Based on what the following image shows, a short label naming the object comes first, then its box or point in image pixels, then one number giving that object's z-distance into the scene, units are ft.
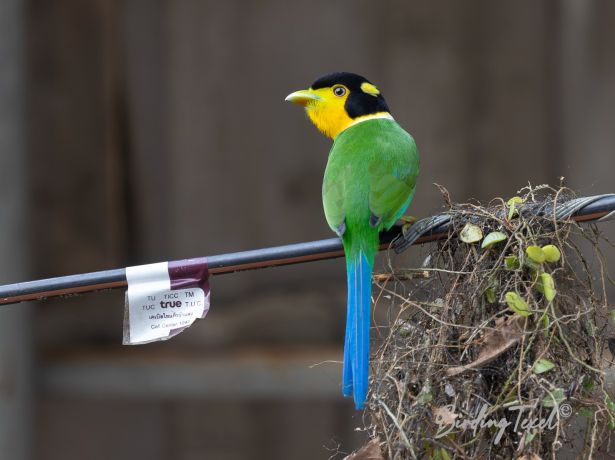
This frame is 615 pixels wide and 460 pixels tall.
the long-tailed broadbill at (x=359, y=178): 15.03
